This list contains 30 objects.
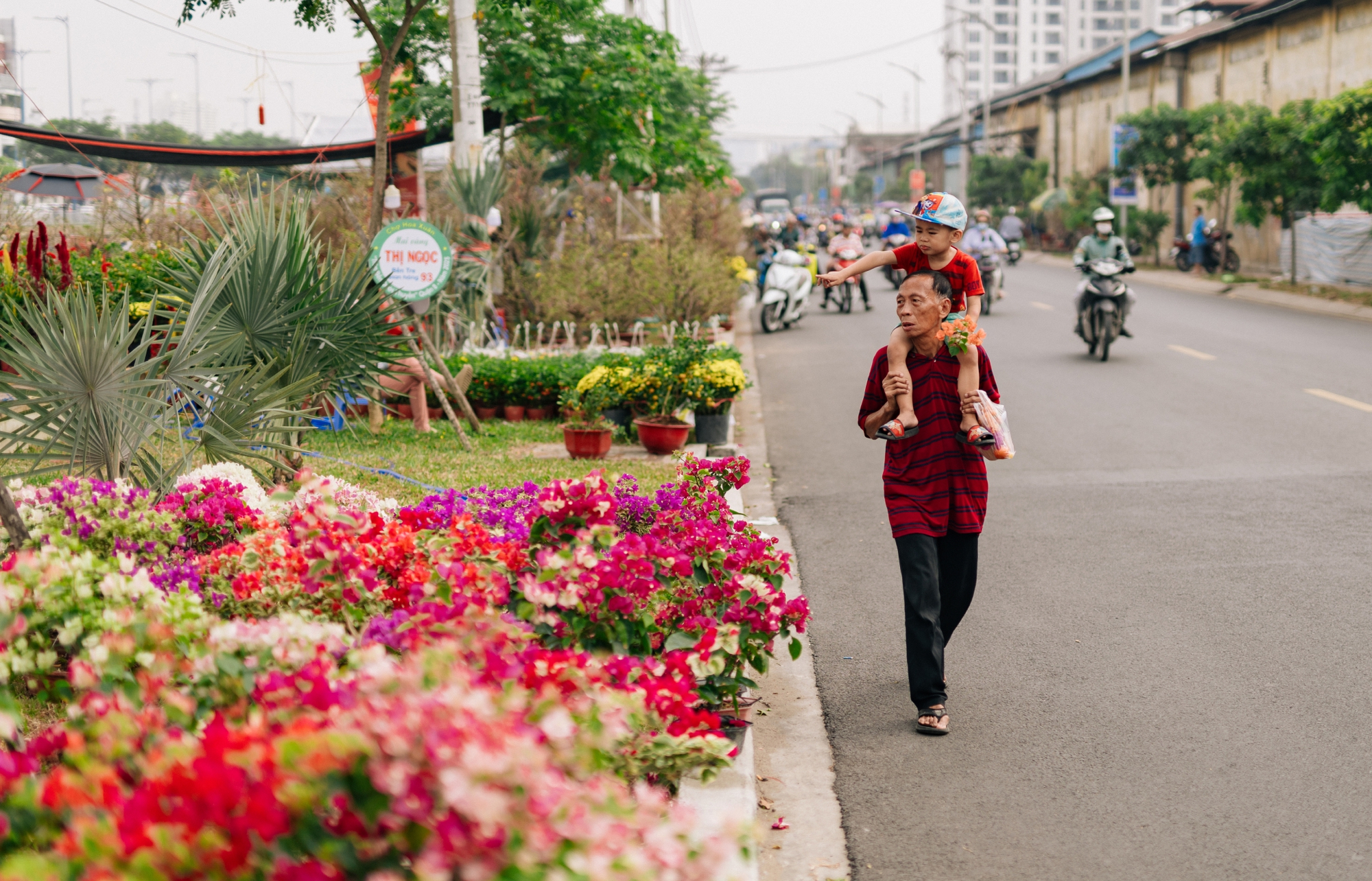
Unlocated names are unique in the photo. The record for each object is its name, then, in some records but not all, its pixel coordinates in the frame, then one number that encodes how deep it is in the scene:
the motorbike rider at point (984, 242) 22.56
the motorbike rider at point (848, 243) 24.25
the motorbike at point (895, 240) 22.89
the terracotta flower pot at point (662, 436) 9.50
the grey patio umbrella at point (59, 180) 21.41
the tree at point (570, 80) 16.69
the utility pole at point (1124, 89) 36.44
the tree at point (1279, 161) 26.42
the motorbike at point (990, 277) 22.62
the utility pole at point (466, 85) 11.09
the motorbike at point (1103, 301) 15.48
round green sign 9.59
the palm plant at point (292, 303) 6.20
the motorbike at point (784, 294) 20.78
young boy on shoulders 4.55
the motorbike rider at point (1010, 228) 39.47
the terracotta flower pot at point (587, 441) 9.30
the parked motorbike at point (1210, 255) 32.78
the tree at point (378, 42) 8.44
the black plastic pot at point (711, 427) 10.12
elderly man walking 4.51
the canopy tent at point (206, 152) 14.21
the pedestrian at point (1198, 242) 32.31
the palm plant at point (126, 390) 4.90
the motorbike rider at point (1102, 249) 15.72
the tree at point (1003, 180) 56.25
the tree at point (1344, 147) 21.25
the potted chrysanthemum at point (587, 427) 9.31
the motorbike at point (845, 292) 23.83
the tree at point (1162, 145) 35.56
